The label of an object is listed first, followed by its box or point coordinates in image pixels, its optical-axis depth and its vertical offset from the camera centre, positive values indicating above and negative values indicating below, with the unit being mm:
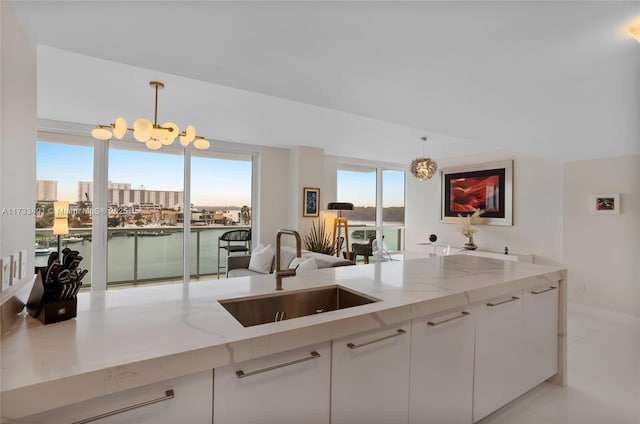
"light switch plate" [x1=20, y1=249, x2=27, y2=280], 1253 -229
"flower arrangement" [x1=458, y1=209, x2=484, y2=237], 5230 -171
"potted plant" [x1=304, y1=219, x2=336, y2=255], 5246 -536
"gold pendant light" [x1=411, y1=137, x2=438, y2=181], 4508 +635
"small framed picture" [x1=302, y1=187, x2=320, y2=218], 5488 +152
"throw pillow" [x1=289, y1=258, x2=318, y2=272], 3342 -586
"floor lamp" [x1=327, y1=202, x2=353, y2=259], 5375 -149
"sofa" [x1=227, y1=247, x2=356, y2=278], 3626 -704
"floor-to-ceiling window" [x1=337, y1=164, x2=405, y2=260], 6691 +239
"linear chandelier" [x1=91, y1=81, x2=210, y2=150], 2572 +671
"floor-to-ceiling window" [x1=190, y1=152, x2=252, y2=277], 5117 +115
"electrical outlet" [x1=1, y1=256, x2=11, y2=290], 1058 -223
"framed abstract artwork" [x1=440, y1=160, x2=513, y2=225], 5051 +364
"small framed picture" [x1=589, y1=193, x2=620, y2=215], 3834 +117
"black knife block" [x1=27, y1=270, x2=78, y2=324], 1096 -354
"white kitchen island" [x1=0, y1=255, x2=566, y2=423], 832 -463
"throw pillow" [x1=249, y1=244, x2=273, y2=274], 4289 -706
